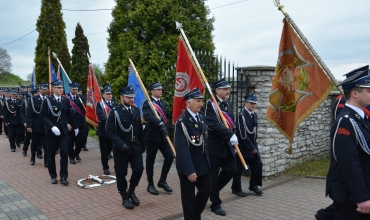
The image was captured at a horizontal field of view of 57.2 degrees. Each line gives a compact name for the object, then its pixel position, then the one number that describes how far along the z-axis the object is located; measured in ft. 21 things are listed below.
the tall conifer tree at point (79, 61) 60.23
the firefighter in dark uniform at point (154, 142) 21.18
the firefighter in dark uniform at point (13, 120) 38.25
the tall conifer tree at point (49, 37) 65.00
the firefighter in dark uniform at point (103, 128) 26.68
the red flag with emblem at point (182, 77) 19.85
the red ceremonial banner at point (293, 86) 15.14
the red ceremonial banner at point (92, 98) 27.45
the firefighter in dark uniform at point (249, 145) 20.76
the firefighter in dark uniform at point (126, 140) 18.65
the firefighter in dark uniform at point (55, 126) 23.21
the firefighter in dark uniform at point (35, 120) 27.51
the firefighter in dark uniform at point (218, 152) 17.85
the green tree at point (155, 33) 40.63
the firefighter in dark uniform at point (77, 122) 31.17
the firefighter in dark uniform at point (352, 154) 9.73
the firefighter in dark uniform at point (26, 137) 34.22
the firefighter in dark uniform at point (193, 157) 14.38
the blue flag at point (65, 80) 35.47
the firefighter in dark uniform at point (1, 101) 47.66
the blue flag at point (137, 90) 23.84
